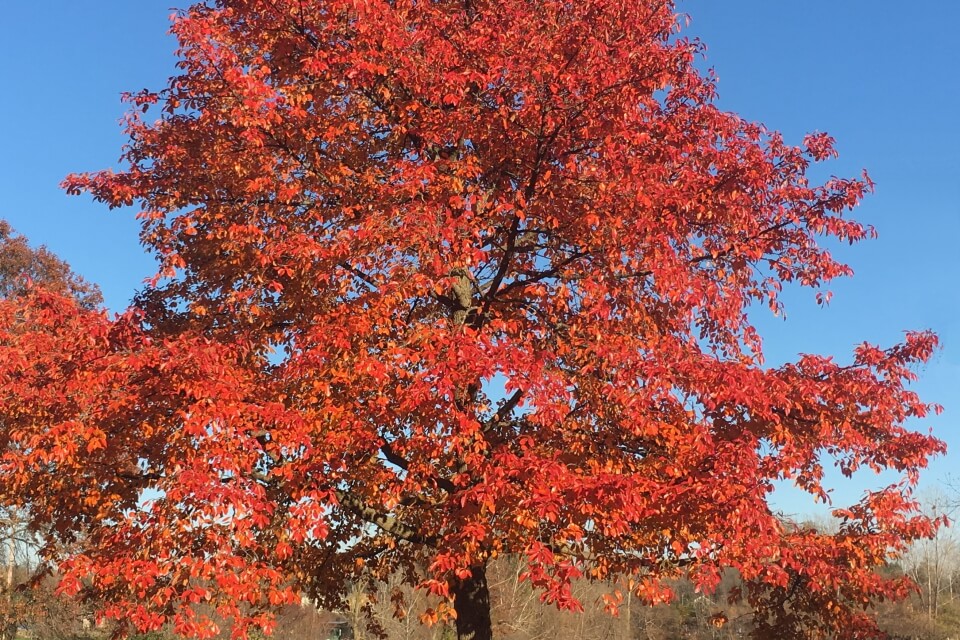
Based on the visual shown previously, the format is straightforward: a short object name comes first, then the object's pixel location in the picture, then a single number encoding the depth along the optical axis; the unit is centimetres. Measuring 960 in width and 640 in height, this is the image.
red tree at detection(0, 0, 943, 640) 777
